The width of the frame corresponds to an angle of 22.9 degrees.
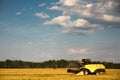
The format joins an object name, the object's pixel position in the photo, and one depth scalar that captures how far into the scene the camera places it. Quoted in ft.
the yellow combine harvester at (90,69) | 139.33
